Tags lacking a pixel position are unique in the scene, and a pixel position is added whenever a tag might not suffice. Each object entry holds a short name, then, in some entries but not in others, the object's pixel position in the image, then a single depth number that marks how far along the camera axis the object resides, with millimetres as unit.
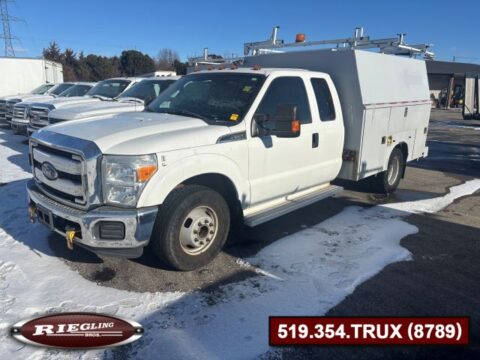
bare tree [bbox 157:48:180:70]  63944
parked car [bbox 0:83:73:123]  14372
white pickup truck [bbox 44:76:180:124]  8555
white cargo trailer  19812
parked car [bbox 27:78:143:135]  9977
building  42619
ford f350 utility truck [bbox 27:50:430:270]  3479
